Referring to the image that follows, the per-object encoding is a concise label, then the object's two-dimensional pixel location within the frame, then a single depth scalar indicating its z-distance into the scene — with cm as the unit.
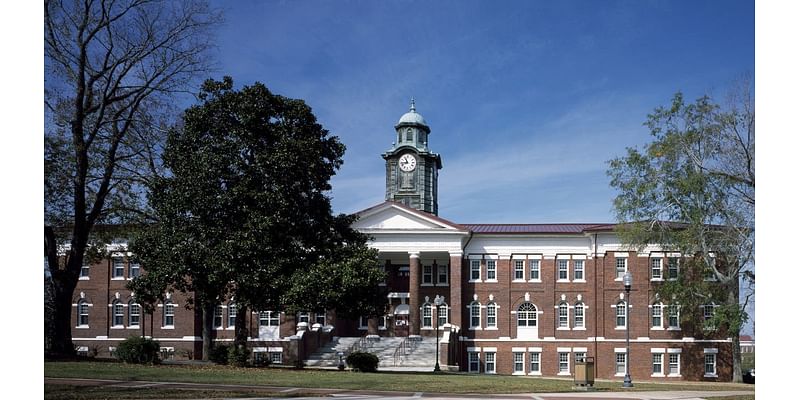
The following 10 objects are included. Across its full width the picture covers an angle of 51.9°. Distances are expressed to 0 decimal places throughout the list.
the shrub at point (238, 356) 2916
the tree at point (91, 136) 2581
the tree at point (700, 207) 3222
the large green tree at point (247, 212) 2819
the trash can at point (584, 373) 2461
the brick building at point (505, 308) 4600
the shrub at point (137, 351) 2830
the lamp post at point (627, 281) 3013
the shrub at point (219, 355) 3097
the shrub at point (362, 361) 3216
